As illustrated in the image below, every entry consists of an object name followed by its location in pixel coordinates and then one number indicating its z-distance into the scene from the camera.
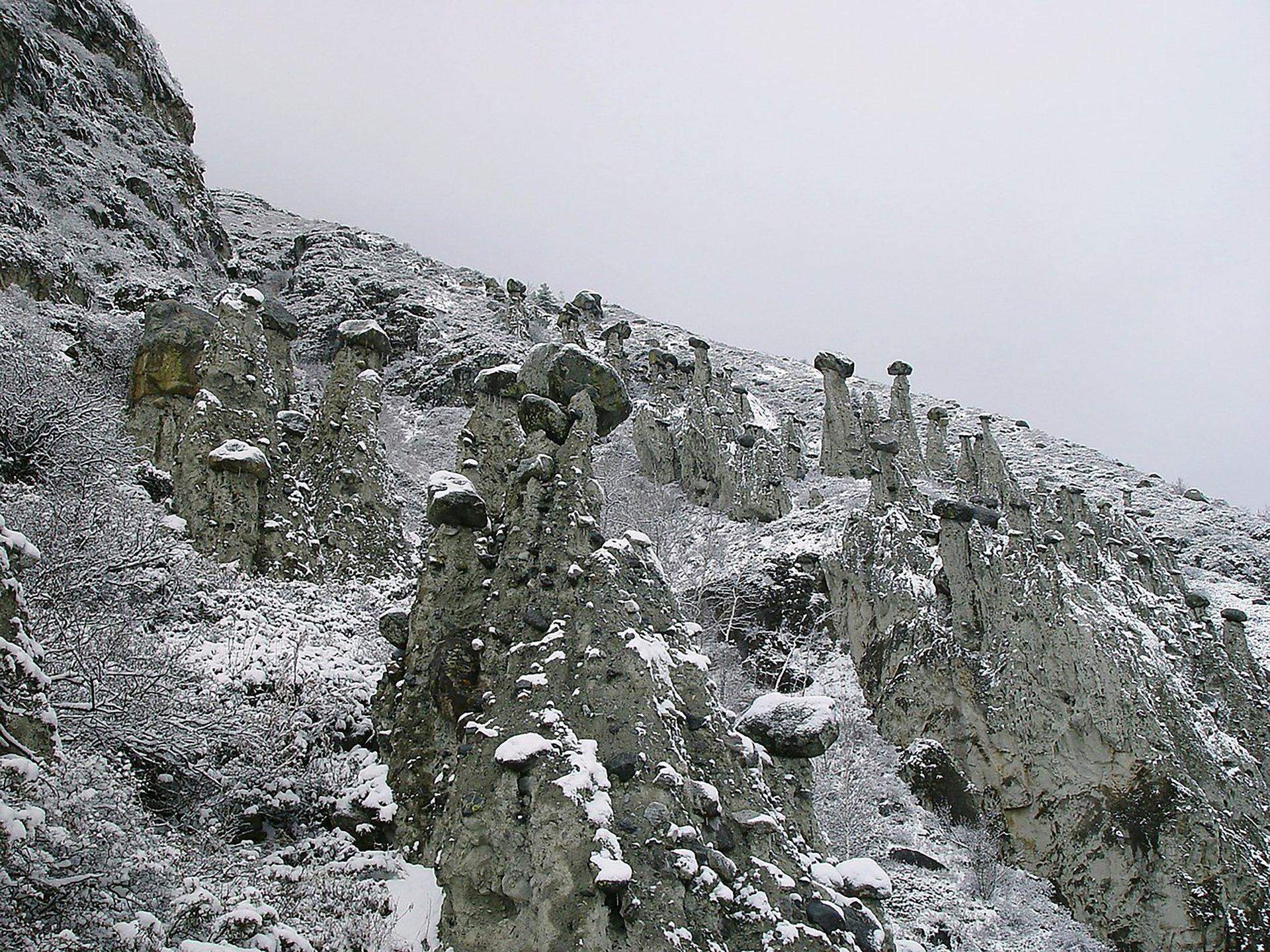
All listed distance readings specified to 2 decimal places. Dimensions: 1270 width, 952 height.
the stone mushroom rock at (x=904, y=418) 37.06
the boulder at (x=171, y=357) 16.36
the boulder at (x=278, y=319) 18.52
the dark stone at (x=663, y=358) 40.00
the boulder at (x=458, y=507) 8.41
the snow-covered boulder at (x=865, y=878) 6.46
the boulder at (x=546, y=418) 8.59
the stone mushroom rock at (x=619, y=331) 44.94
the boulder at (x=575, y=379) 9.26
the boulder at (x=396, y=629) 8.88
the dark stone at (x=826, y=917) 5.86
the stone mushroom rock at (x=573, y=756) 5.37
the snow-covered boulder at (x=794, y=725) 7.67
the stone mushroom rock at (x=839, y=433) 34.31
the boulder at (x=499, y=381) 10.58
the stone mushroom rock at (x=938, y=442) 37.41
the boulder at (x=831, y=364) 36.81
